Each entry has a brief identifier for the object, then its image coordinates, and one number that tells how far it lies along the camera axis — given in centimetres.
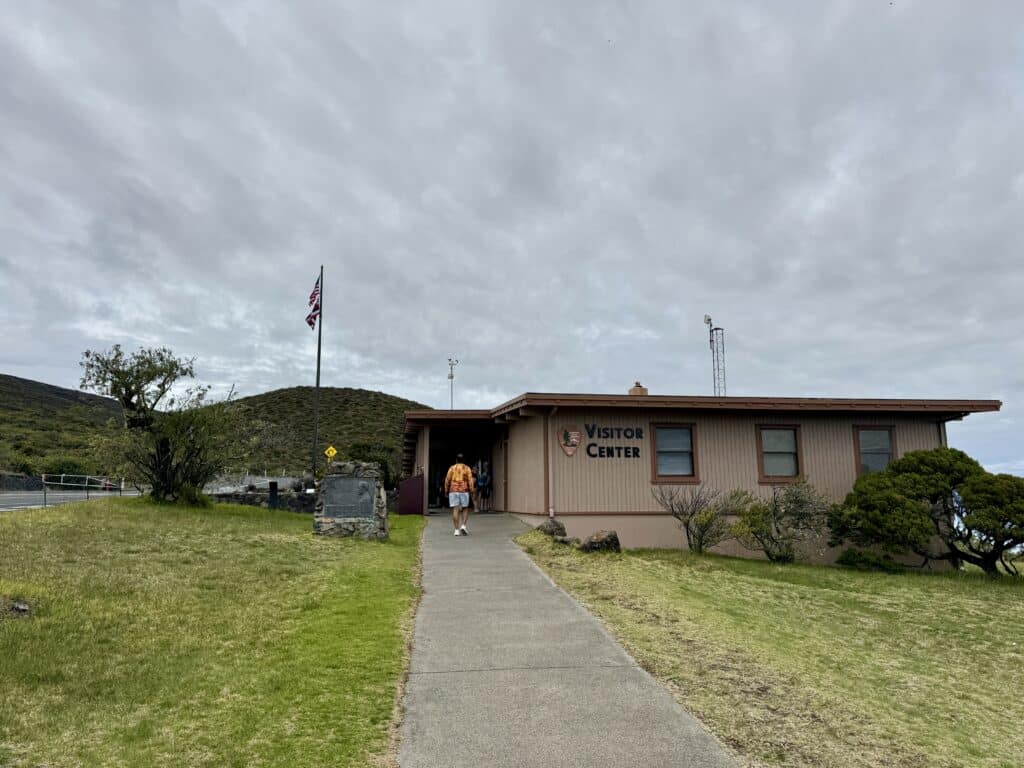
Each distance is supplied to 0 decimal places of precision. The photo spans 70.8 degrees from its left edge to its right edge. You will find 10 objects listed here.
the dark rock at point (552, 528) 1422
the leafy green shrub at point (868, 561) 1520
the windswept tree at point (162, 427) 1864
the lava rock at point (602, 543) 1277
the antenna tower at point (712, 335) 2233
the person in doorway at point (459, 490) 1485
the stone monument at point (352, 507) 1450
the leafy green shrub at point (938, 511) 1361
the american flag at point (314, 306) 2942
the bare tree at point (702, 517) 1482
